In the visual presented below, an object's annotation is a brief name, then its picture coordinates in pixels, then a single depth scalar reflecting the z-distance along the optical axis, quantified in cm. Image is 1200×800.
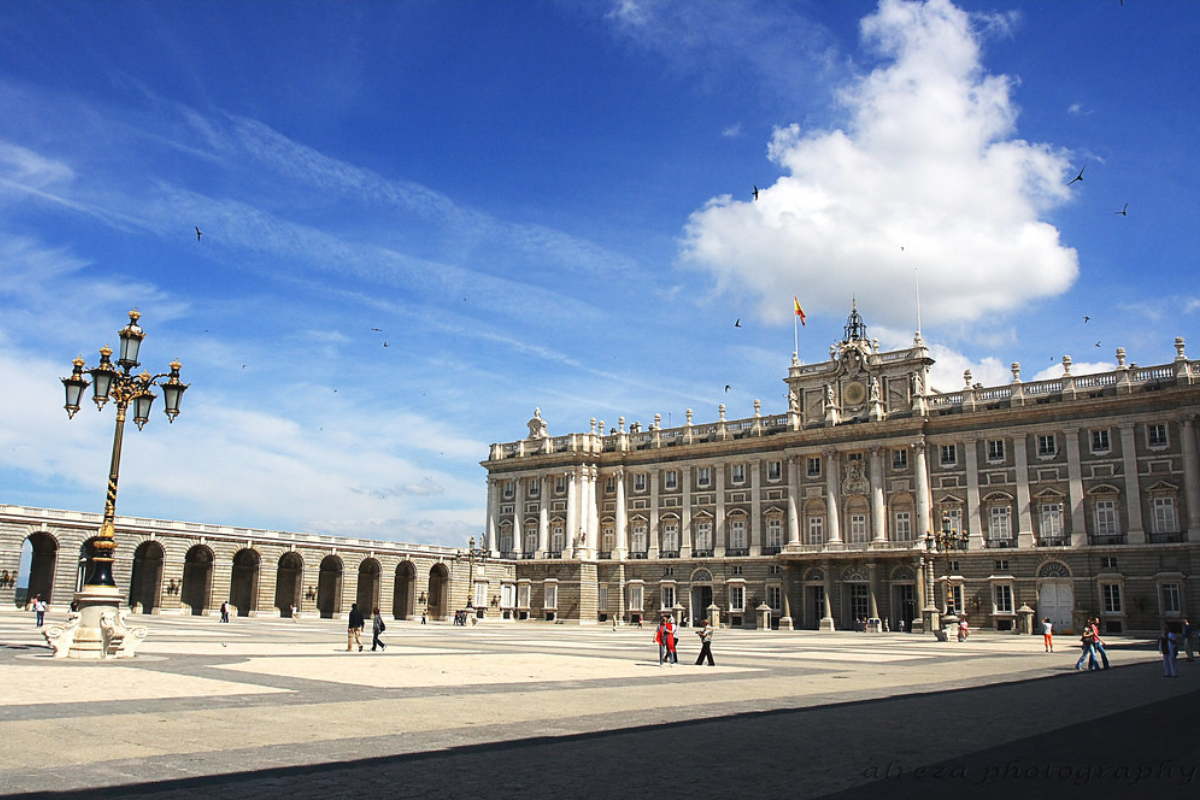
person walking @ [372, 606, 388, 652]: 2969
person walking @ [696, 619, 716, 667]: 2562
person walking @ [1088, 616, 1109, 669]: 2642
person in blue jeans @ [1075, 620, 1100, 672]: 2634
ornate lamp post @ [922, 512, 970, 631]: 4944
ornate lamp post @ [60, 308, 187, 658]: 2241
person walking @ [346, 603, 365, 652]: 2876
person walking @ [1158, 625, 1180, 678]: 2352
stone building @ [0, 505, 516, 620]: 5678
